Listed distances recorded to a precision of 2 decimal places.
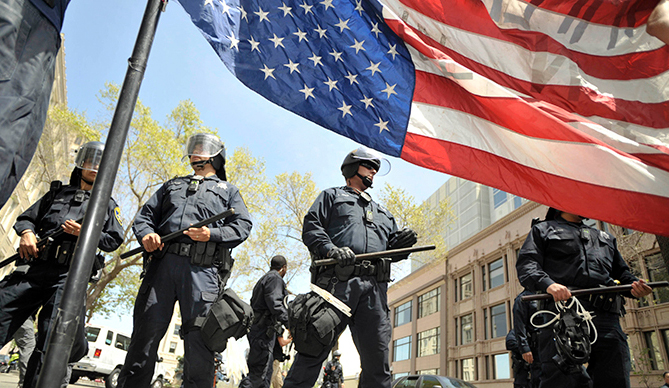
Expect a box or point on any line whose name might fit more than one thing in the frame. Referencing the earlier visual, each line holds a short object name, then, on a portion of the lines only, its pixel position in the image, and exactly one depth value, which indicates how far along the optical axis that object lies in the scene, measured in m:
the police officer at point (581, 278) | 3.59
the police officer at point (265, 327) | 6.42
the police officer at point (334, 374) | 14.56
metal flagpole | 1.38
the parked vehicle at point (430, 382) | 9.91
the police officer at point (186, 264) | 3.16
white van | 12.16
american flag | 2.99
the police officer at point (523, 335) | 6.56
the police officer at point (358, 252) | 3.47
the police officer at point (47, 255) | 3.53
